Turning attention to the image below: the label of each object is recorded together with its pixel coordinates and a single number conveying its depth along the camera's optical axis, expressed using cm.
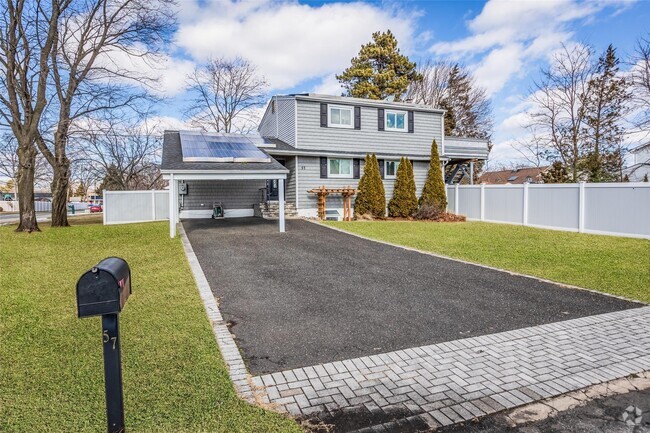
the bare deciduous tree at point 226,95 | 3083
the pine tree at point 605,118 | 2106
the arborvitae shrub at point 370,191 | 1677
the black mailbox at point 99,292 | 202
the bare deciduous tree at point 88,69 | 1466
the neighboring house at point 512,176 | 4213
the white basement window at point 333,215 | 1731
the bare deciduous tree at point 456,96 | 3300
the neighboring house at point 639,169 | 2459
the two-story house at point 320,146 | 1677
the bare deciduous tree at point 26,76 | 1277
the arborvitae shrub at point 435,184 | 1795
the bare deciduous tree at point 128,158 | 2848
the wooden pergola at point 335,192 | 1667
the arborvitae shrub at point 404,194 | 1755
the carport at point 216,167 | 1141
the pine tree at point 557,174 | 2306
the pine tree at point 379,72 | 3059
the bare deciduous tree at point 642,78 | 1678
